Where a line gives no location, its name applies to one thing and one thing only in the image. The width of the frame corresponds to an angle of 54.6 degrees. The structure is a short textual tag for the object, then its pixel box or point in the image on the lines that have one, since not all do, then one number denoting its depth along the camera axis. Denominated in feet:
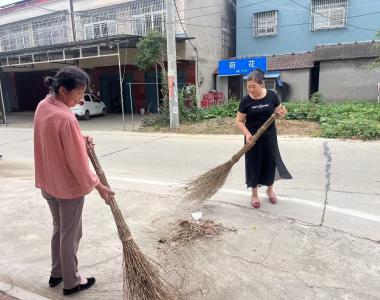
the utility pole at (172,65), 40.01
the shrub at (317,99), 50.04
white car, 62.79
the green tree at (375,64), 43.69
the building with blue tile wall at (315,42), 59.26
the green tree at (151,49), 49.15
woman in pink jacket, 7.77
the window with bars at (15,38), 81.15
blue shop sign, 47.29
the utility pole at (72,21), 70.79
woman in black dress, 13.91
